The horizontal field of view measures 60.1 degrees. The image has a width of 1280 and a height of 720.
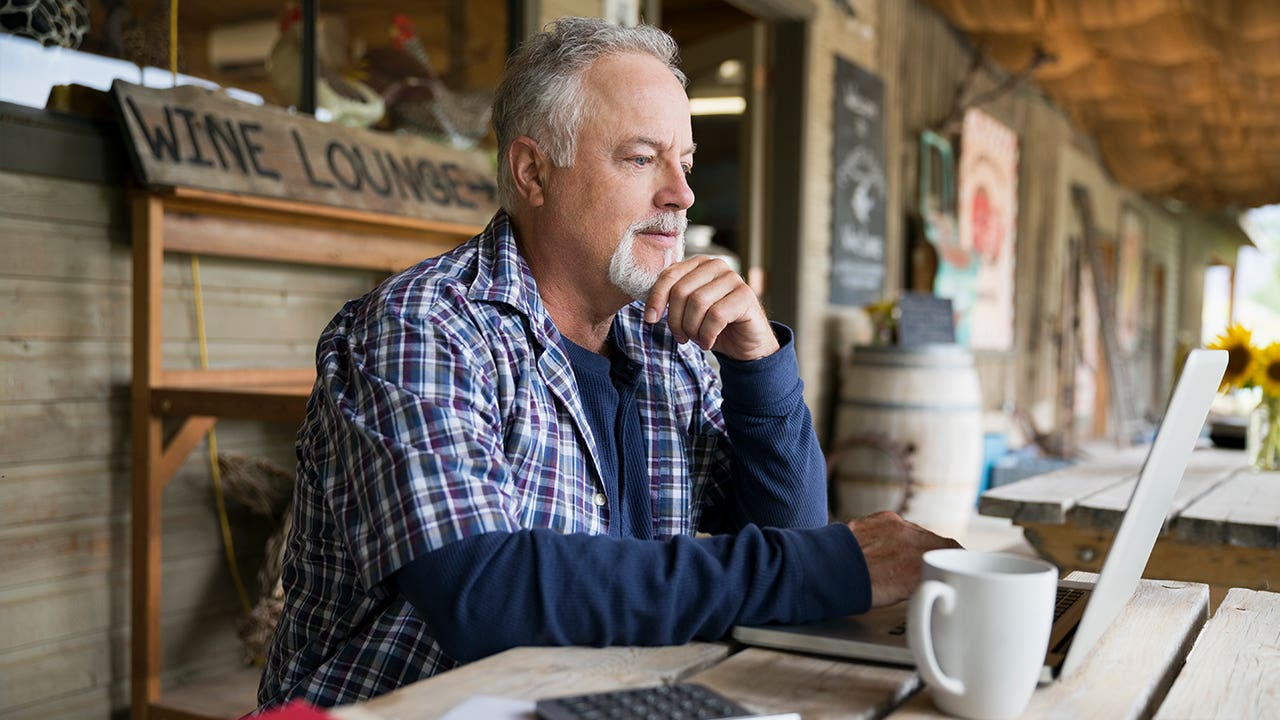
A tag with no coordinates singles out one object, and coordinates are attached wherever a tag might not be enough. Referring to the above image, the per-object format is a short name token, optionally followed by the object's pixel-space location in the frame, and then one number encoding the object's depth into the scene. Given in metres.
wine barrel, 4.38
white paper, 0.76
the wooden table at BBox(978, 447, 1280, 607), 1.99
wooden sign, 2.18
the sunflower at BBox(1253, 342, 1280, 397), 2.78
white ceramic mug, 0.77
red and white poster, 6.54
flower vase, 2.80
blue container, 5.56
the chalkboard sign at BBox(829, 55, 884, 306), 5.03
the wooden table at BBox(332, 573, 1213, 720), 0.80
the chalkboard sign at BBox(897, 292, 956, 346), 4.94
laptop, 0.86
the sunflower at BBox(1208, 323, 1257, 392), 2.81
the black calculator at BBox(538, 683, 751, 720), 0.74
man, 0.98
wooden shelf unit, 2.16
